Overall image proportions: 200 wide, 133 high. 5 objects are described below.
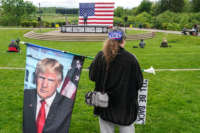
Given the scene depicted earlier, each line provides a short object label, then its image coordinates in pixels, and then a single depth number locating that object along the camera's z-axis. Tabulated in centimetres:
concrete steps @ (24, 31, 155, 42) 2455
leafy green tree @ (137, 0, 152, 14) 7206
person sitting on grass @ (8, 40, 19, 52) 1464
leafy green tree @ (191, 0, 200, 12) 5584
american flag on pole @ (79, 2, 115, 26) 3194
